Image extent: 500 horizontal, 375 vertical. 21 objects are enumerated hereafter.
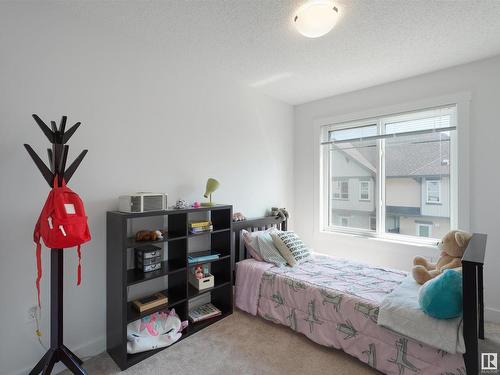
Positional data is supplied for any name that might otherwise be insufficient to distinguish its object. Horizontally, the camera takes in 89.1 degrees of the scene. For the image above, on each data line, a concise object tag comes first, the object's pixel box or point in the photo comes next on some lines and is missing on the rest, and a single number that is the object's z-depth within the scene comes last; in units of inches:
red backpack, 54.4
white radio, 73.4
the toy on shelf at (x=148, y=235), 76.8
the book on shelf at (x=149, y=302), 76.2
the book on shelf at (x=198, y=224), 89.8
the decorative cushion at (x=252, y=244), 106.1
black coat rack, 58.1
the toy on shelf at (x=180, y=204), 87.6
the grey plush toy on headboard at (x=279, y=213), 131.9
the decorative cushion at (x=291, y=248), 102.2
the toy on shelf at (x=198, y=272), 92.0
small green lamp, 96.3
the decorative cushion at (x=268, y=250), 101.5
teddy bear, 78.2
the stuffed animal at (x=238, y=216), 111.8
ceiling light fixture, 66.4
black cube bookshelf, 70.1
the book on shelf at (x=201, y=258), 89.7
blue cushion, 58.2
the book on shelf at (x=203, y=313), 89.7
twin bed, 56.4
